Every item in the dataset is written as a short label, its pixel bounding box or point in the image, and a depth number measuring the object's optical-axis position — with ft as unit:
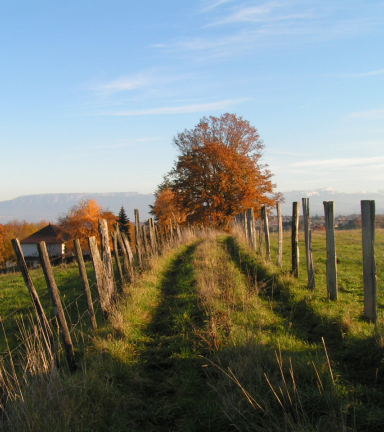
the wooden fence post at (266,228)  38.55
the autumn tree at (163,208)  203.72
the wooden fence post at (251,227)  49.22
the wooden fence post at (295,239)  30.81
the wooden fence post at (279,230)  35.86
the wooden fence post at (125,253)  31.14
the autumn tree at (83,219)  206.28
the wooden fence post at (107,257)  24.44
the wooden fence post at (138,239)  38.12
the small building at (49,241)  227.28
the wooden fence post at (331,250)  24.36
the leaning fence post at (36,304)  15.28
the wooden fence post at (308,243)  26.94
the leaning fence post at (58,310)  16.02
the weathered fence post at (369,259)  19.81
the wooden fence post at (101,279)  22.00
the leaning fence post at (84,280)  19.68
